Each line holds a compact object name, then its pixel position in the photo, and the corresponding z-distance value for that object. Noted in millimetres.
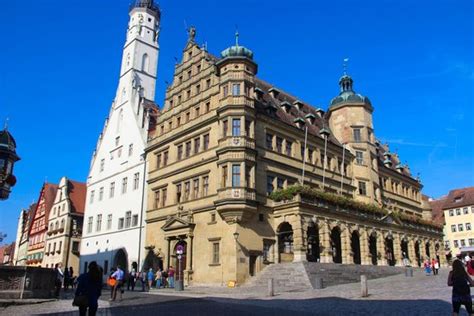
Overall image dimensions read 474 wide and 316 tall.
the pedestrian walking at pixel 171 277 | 33375
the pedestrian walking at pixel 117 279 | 20830
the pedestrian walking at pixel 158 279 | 33188
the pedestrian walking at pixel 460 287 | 10633
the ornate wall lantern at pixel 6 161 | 17547
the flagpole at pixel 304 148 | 39619
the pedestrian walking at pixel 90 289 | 10605
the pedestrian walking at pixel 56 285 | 21216
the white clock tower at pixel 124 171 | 44594
